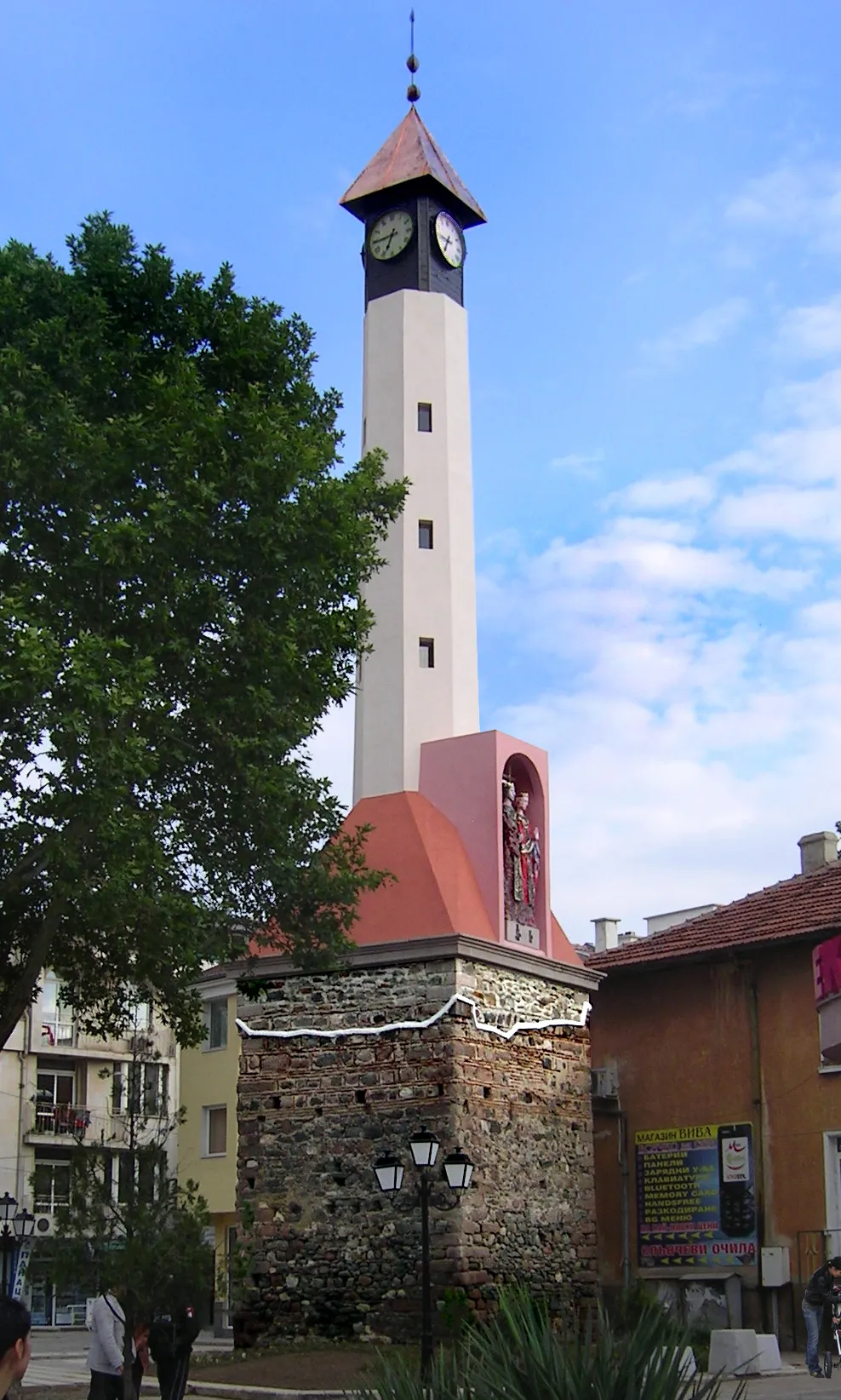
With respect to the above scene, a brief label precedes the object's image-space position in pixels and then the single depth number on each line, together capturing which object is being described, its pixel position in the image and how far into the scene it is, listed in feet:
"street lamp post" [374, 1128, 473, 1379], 55.67
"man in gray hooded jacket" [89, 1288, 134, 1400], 40.40
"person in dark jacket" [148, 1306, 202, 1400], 47.32
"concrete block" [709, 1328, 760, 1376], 62.18
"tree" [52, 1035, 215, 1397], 48.93
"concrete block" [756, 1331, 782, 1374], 64.54
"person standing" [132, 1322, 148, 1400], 41.89
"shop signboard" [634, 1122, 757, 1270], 82.89
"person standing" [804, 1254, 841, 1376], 63.05
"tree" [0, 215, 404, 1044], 52.31
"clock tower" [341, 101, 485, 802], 84.89
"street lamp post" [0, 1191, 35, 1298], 83.76
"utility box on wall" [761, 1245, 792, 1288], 79.51
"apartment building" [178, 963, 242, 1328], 116.26
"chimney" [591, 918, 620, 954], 131.95
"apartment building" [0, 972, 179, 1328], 139.95
